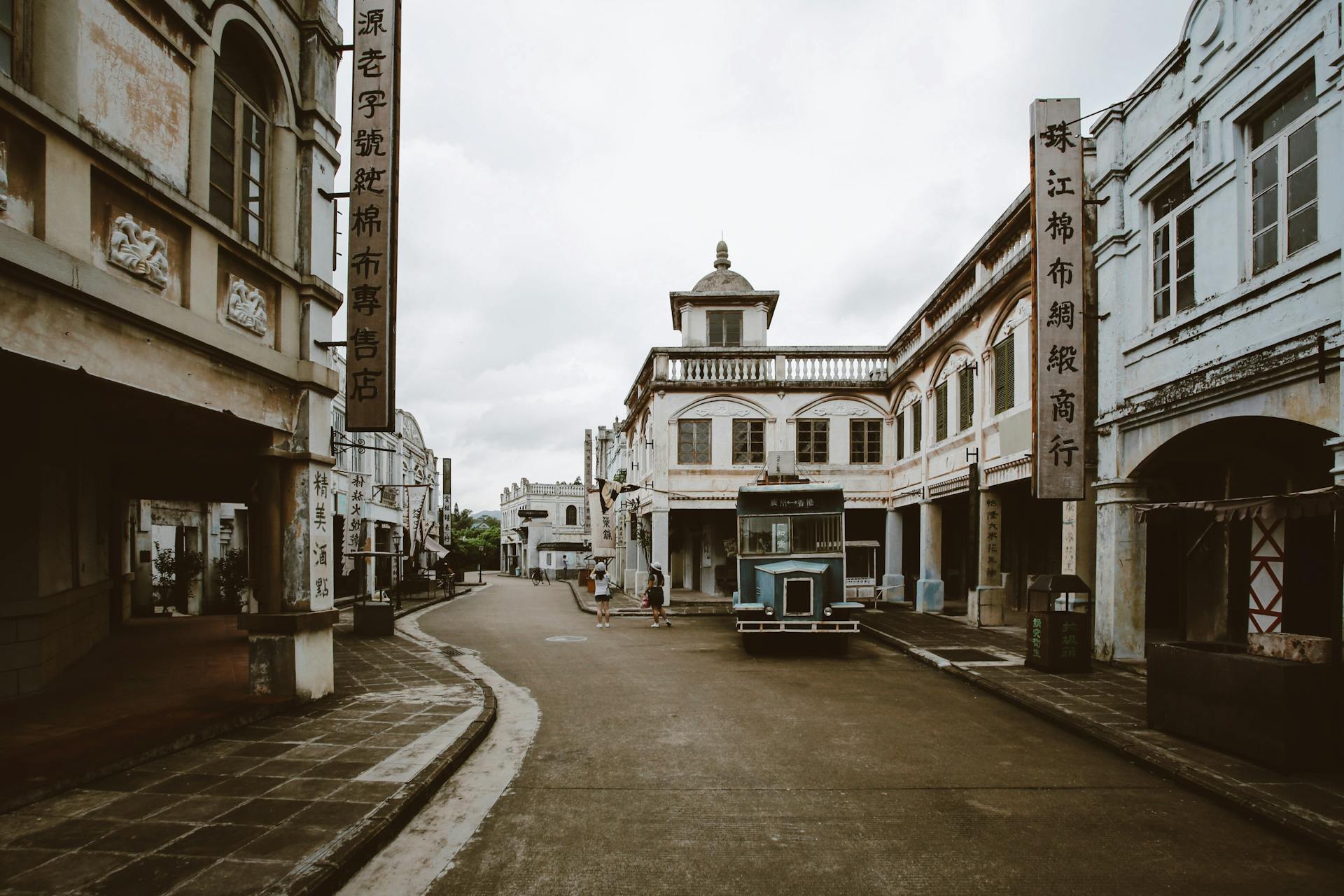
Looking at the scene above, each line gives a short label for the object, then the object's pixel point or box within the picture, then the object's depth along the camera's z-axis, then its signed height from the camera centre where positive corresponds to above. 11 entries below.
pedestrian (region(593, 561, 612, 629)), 19.58 -2.47
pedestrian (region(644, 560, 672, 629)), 19.05 -2.35
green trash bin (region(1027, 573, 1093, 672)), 11.55 -1.98
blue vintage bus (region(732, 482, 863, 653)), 14.16 -1.35
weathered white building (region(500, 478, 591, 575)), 59.41 -2.66
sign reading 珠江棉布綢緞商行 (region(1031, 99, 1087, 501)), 11.95 +2.68
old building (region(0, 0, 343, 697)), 5.80 +1.69
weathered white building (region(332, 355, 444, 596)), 28.20 -0.61
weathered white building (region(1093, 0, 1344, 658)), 8.62 +2.12
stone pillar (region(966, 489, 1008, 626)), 17.84 -1.68
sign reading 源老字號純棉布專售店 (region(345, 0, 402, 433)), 9.76 +3.14
